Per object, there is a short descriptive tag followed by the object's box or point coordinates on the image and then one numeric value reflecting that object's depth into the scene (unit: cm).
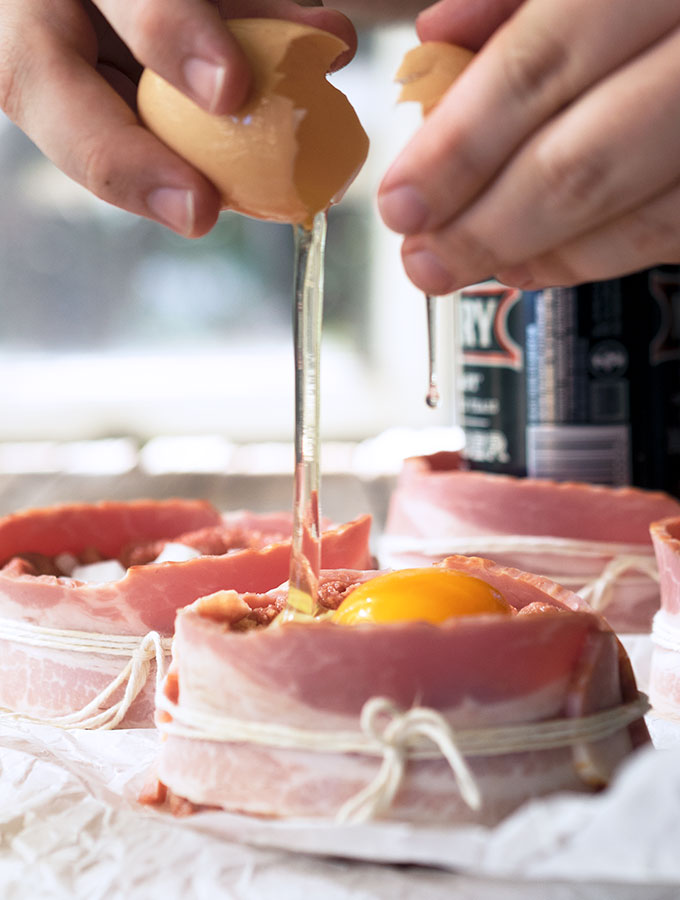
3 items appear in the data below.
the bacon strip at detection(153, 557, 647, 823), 43
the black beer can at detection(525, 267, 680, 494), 102
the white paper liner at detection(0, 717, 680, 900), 37
